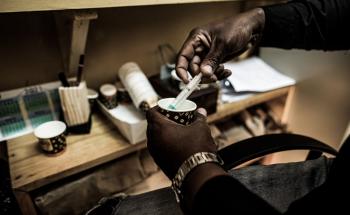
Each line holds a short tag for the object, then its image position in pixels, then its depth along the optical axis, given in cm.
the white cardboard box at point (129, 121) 73
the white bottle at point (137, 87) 76
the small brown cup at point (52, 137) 68
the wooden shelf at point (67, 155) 64
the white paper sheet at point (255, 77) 103
